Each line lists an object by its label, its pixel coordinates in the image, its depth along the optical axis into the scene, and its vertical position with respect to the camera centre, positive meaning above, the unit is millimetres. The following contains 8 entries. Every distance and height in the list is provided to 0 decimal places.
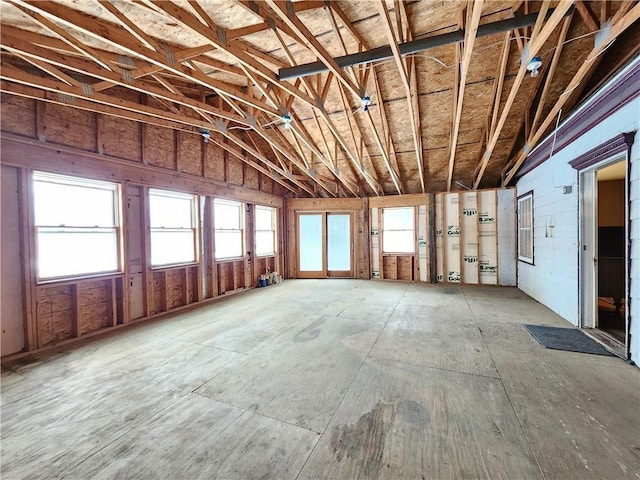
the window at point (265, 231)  7523 +156
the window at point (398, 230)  7797 +122
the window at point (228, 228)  6129 +214
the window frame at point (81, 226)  3363 +195
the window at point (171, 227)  4781 +211
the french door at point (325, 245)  8398 -320
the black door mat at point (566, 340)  3015 -1395
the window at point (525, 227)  5504 +99
